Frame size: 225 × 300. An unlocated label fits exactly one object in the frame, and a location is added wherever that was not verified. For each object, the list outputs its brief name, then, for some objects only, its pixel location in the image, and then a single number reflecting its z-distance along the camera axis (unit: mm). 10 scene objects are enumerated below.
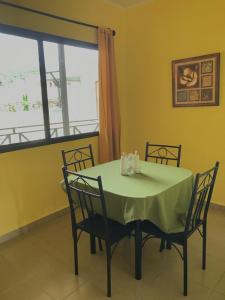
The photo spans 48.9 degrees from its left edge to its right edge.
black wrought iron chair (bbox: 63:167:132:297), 1824
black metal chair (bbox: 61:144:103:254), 3181
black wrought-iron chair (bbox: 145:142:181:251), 3451
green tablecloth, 1745
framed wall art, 2939
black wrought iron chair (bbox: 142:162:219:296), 1743
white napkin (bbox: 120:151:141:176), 2256
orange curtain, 3285
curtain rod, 2374
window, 2619
